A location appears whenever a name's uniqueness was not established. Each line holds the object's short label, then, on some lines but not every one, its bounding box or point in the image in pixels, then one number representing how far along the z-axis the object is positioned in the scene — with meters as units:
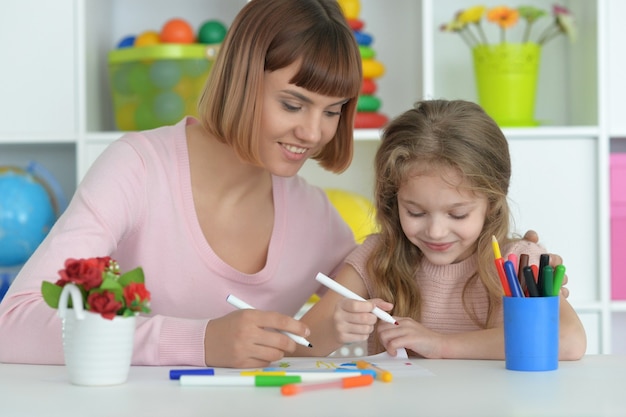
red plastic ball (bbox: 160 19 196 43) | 2.49
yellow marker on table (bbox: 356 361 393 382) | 1.05
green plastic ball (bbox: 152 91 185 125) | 2.45
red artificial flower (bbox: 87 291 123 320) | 1.02
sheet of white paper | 1.13
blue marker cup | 1.12
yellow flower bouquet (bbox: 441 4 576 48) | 2.50
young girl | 1.45
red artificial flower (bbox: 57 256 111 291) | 1.01
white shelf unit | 2.45
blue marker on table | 1.07
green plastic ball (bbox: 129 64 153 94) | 2.49
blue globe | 2.41
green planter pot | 2.49
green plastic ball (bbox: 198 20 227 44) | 2.50
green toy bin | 2.46
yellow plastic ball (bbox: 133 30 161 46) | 2.51
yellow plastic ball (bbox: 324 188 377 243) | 2.37
